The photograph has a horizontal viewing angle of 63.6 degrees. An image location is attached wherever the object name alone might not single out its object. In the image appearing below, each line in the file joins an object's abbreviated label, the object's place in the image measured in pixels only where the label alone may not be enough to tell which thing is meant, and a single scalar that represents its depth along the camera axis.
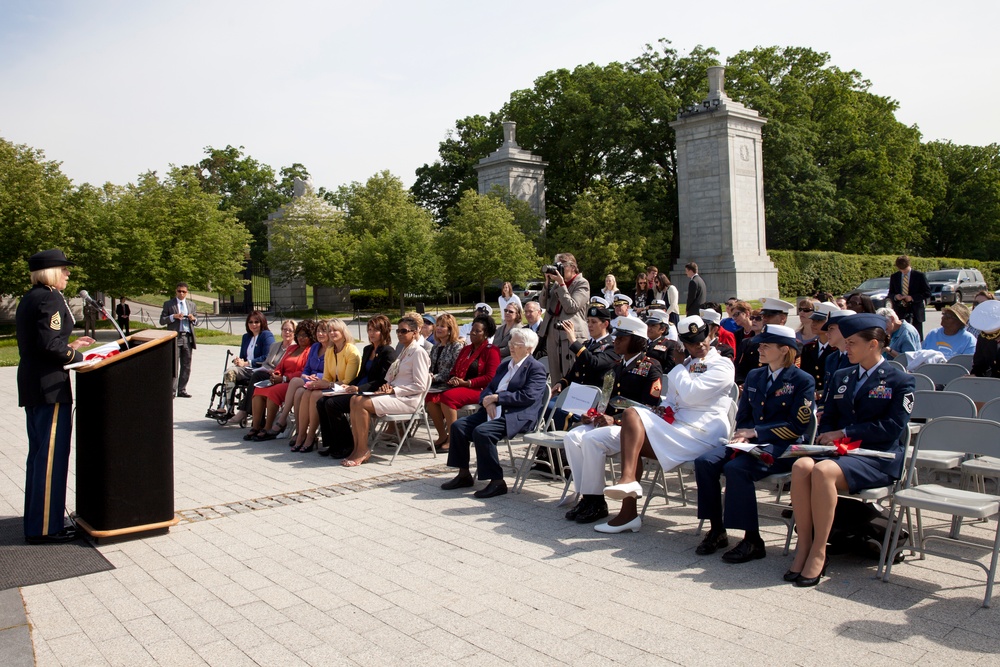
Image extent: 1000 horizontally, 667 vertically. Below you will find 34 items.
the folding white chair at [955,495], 4.45
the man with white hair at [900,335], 9.09
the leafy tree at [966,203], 62.19
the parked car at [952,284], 34.09
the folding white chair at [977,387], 6.70
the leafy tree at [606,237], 39.38
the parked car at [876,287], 30.68
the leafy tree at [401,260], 36.41
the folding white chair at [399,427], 8.86
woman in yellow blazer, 9.70
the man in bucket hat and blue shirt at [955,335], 9.04
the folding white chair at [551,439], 6.99
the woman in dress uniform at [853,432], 4.86
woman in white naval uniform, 6.02
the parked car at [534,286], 28.63
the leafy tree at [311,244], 39.75
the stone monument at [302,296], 43.69
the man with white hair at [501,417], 7.33
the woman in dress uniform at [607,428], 6.34
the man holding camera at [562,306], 9.08
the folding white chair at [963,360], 8.43
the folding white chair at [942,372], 7.62
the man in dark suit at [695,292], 14.34
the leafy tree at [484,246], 35.66
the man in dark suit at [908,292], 13.10
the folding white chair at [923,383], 7.01
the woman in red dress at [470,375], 9.02
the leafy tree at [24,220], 32.50
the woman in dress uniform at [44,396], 6.05
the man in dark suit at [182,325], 15.05
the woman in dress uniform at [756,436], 5.34
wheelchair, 11.73
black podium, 5.96
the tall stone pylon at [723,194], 33.81
